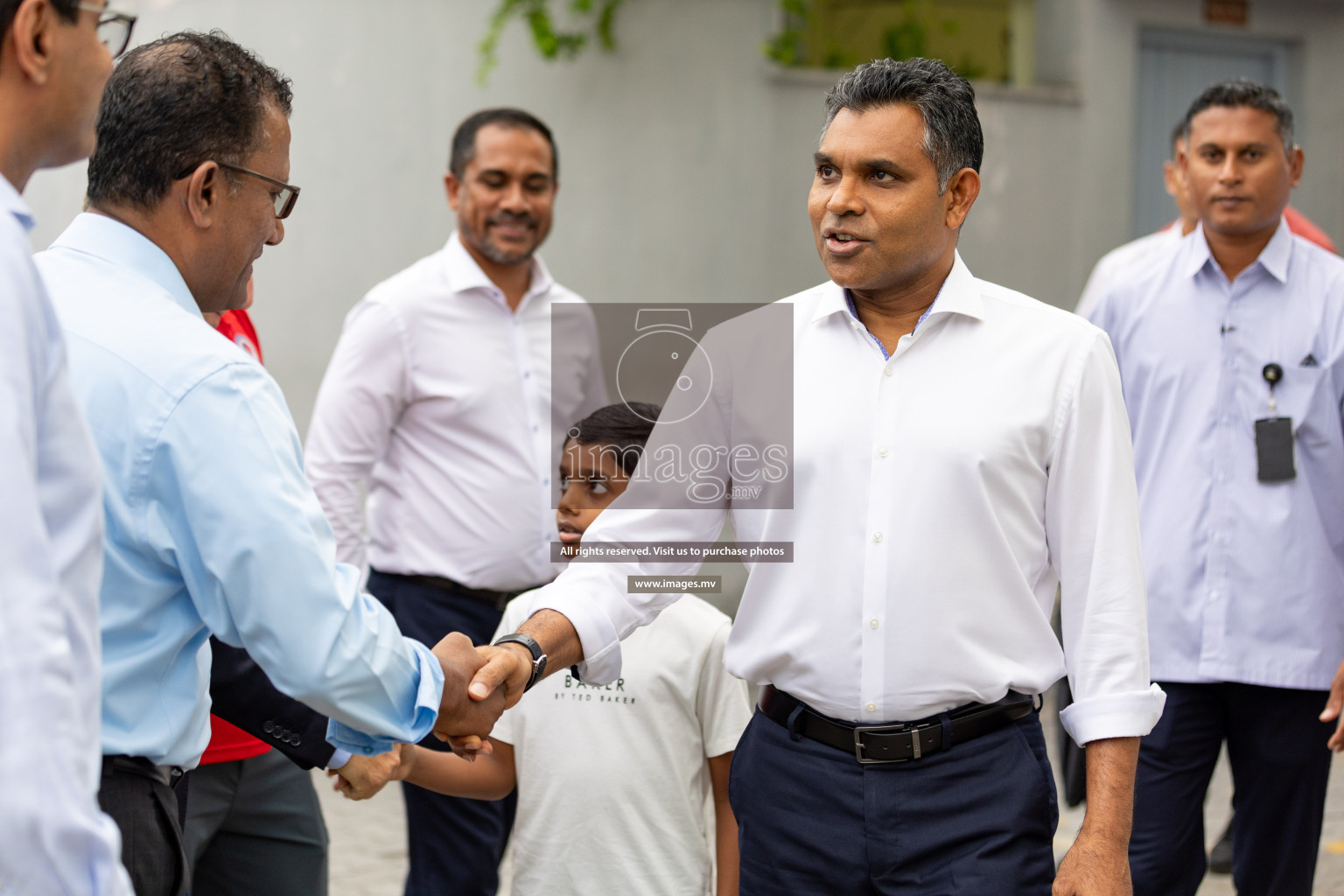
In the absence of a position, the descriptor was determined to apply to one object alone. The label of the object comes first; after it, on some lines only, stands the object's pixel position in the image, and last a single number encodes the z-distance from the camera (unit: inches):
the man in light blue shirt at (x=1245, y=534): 140.9
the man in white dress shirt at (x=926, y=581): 93.5
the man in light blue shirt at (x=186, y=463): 77.7
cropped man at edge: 54.2
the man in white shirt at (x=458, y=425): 160.4
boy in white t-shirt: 112.0
